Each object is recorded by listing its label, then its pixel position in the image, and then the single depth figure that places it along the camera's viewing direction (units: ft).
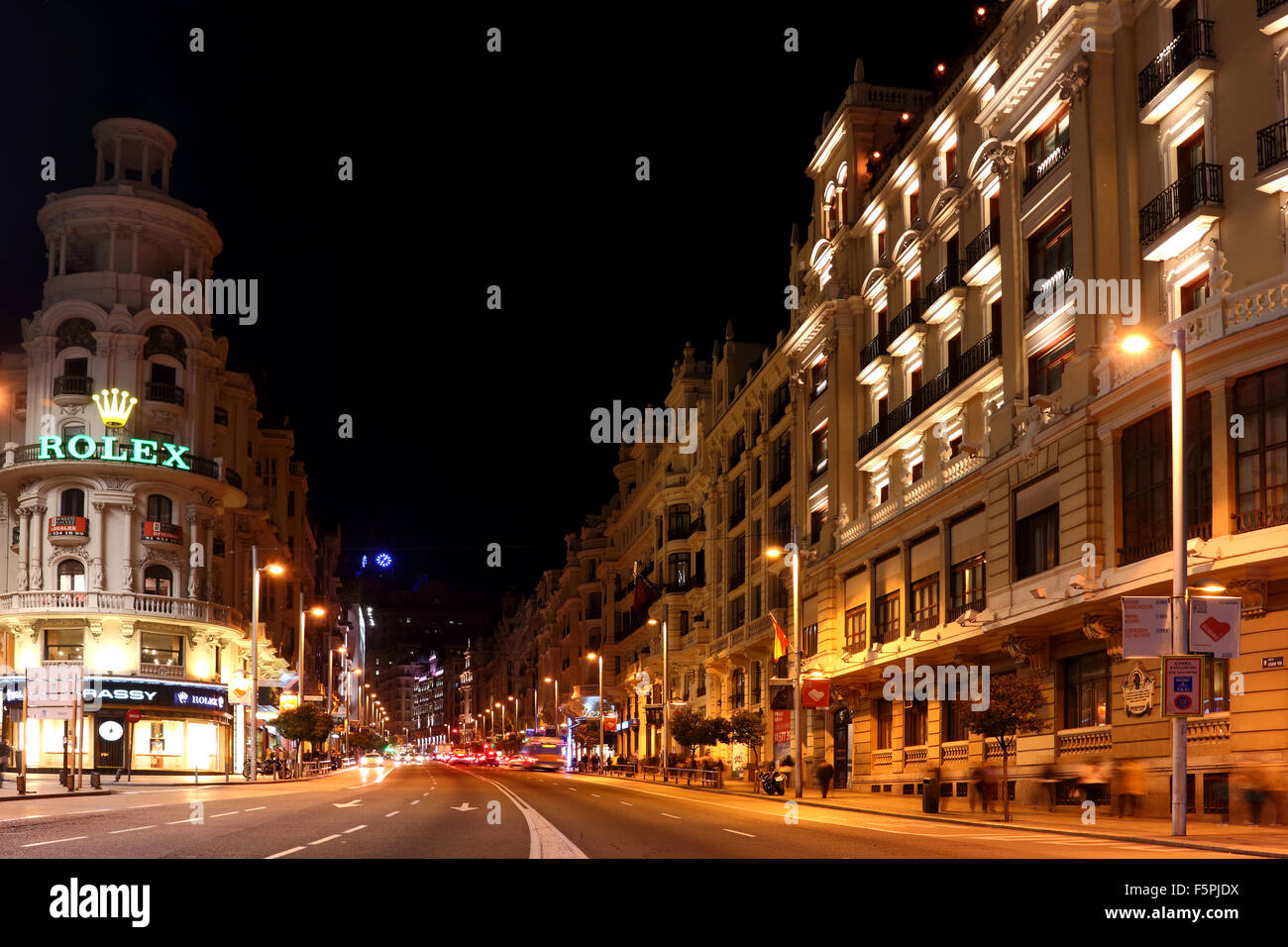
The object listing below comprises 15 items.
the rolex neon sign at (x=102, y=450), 214.90
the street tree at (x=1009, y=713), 110.83
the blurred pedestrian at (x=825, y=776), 147.74
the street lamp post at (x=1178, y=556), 77.25
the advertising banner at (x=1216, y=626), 78.07
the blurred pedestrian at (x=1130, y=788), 100.73
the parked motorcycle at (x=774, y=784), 155.02
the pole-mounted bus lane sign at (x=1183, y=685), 76.84
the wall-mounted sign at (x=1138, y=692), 101.12
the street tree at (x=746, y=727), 197.26
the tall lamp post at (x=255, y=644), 190.90
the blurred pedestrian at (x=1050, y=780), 116.26
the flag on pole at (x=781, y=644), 172.14
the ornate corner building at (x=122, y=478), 216.13
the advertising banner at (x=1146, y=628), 78.43
